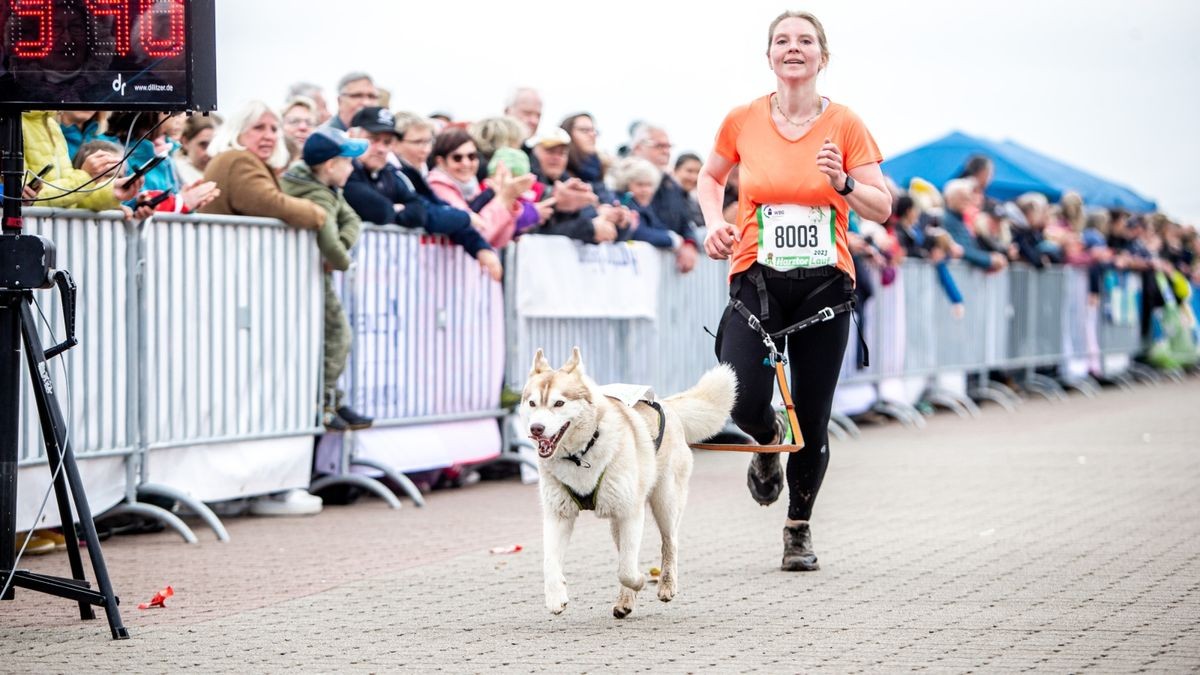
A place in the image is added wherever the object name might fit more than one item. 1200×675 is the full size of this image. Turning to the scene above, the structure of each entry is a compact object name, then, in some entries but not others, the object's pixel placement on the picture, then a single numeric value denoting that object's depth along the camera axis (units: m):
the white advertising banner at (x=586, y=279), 12.62
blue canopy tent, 25.75
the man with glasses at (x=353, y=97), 12.46
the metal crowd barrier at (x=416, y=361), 11.15
